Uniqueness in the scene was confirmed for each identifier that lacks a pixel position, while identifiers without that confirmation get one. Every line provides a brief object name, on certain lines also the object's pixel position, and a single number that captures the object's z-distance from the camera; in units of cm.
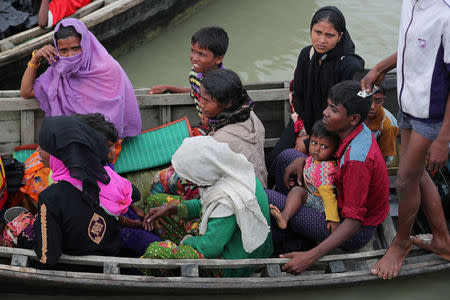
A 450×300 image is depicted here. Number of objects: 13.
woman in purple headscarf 360
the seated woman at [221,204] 266
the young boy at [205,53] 372
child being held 307
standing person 245
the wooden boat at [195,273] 283
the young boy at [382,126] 350
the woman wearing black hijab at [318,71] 354
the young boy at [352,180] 285
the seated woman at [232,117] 316
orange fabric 341
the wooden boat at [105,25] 496
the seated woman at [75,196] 249
